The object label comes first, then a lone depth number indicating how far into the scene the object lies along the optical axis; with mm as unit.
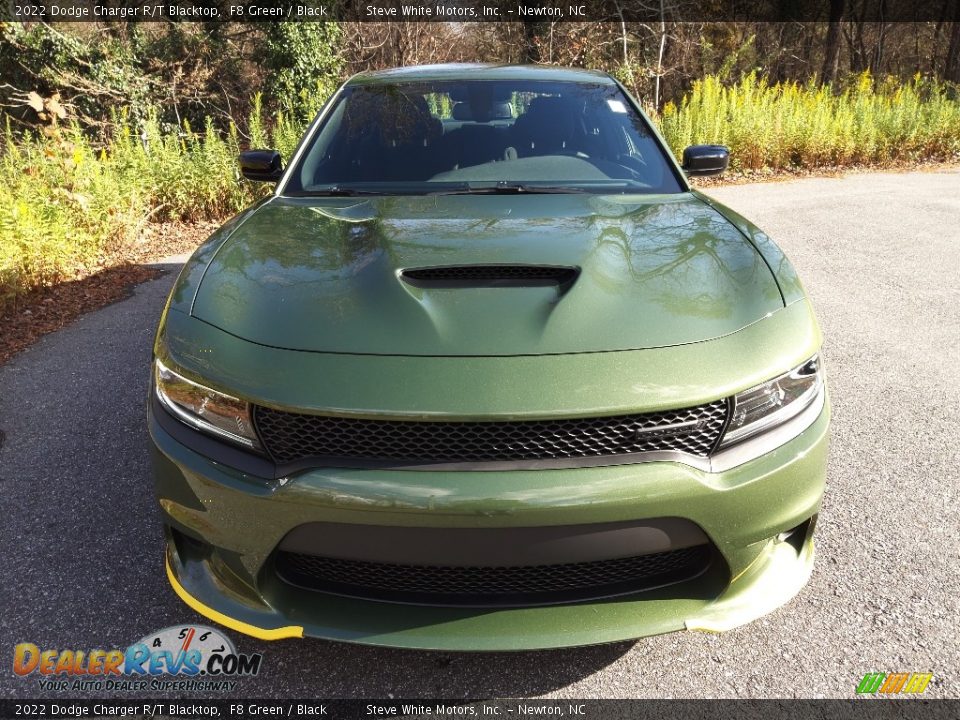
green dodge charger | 1515
